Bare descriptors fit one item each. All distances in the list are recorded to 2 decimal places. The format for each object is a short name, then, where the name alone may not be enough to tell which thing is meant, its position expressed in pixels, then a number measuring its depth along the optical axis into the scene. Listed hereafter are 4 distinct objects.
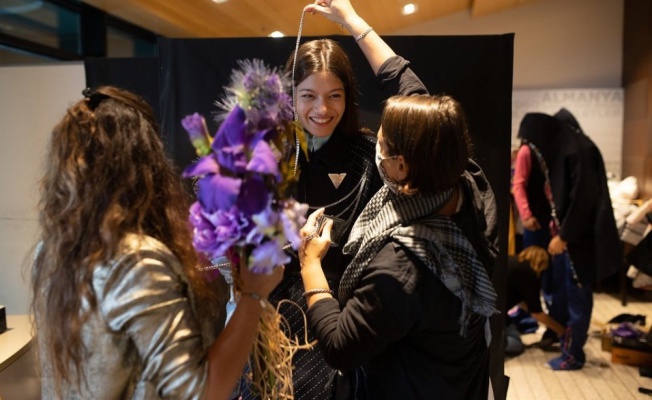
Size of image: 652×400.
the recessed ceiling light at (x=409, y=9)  4.38
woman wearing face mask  1.00
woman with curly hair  0.81
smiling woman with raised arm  1.36
